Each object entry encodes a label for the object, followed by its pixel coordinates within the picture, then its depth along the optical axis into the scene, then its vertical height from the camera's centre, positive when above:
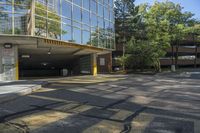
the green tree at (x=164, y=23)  20.75 +6.02
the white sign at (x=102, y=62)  21.84 +0.58
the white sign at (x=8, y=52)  11.04 +1.08
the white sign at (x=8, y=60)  10.95 +0.47
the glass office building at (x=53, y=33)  10.62 +2.67
